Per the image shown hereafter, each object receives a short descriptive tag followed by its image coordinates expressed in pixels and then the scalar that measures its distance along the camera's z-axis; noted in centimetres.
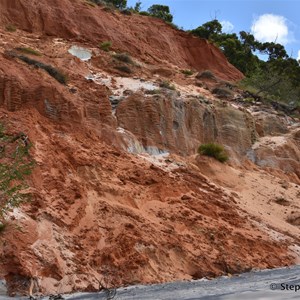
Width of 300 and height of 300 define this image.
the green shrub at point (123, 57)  2585
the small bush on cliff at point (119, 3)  4256
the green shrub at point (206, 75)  3031
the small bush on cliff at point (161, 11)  4627
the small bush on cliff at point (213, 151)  1995
